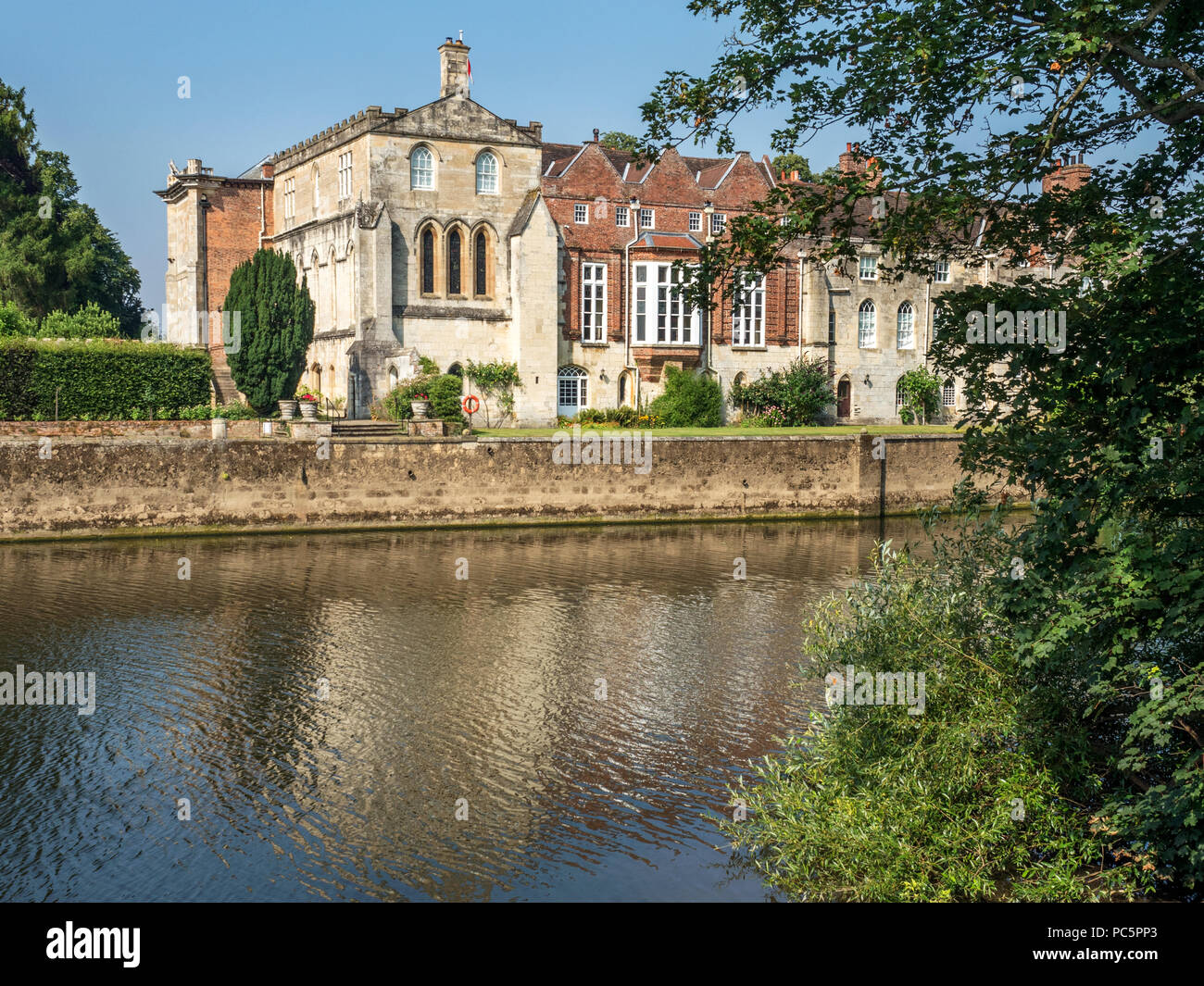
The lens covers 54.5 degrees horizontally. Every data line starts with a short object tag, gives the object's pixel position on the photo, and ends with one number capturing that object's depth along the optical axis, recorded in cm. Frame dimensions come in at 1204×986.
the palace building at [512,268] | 4222
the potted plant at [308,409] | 3462
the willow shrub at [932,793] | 954
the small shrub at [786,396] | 4783
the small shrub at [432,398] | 3769
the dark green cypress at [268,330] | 4138
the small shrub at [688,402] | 4516
